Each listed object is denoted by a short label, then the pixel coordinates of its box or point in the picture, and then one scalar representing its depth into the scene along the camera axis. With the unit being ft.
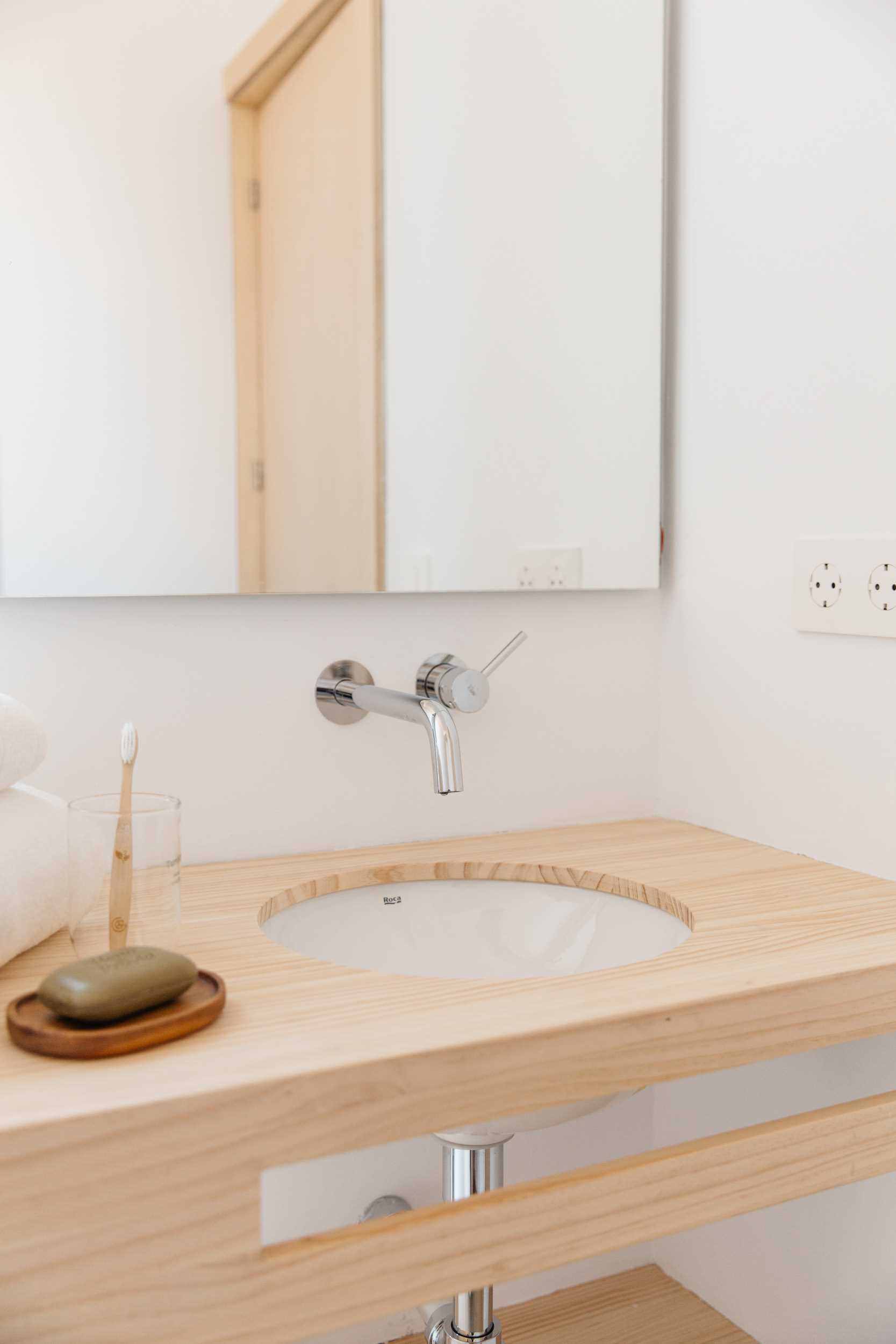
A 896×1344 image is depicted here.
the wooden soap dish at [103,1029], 1.96
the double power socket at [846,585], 3.21
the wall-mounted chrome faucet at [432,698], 3.14
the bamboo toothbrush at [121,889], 2.36
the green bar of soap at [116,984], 1.98
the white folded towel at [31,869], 2.36
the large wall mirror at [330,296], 3.13
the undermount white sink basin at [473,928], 3.27
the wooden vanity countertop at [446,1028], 1.88
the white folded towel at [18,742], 2.48
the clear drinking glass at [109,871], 2.36
